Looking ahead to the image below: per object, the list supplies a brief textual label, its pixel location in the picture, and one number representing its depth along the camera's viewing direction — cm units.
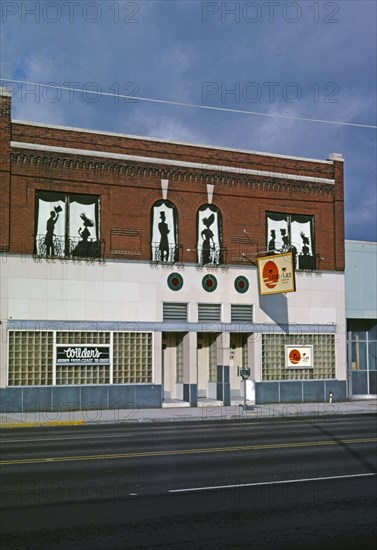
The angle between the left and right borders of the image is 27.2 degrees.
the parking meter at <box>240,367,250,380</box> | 3066
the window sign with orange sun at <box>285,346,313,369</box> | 3625
